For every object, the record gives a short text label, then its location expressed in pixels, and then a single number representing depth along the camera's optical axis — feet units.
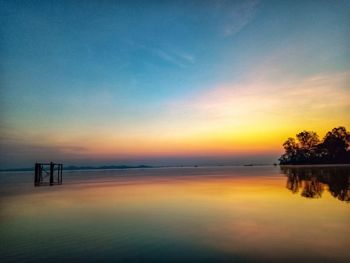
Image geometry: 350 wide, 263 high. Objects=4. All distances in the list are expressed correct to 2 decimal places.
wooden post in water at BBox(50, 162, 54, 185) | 159.38
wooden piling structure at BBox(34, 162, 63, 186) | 159.74
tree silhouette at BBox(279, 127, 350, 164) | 387.55
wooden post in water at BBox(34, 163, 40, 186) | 161.60
